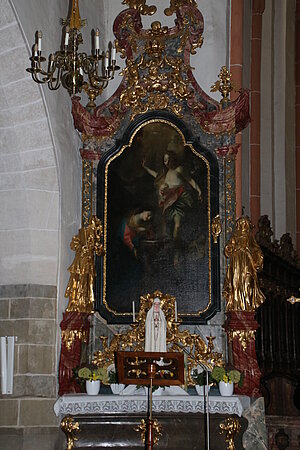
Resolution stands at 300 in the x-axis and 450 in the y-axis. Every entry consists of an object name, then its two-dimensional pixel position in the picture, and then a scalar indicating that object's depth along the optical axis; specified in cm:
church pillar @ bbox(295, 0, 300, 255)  1582
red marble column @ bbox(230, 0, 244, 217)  1060
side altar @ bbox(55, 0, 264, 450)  848
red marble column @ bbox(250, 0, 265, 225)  1398
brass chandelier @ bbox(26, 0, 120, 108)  685
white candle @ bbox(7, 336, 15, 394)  867
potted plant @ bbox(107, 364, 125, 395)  884
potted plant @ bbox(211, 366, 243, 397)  859
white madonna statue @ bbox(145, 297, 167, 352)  898
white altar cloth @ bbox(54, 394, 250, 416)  838
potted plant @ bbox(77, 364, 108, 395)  871
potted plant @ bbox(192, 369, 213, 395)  870
